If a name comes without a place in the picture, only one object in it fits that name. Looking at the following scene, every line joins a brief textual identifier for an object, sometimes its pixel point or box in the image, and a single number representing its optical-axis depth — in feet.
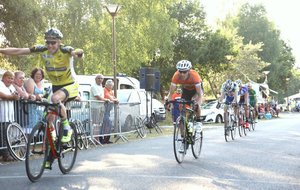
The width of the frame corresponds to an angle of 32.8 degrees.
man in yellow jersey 24.02
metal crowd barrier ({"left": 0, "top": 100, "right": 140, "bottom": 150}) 33.65
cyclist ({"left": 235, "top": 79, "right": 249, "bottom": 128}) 56.77
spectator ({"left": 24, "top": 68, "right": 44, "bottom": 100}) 37.24
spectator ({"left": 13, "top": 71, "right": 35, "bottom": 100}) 35.38
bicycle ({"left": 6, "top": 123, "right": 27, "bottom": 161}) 31.91
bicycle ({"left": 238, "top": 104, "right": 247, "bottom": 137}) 54.66
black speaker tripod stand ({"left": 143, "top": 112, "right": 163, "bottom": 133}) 68.49
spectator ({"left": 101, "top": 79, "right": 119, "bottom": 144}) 49.03
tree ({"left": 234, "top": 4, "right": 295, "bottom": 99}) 258.16
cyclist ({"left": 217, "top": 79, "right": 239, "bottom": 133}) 49.42
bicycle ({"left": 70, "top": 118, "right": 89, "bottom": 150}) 41.22
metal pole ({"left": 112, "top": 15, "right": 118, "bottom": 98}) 66.08
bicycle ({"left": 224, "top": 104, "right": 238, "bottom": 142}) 48.60
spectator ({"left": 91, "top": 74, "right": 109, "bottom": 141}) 47.19
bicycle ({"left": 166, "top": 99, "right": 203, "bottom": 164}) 30.55
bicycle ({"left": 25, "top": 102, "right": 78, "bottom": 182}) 22.93
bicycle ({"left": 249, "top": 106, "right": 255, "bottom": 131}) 62.39
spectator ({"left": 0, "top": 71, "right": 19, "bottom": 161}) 32.78
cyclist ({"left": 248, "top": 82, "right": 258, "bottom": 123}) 64.95
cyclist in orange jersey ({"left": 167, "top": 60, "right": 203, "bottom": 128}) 30.71
